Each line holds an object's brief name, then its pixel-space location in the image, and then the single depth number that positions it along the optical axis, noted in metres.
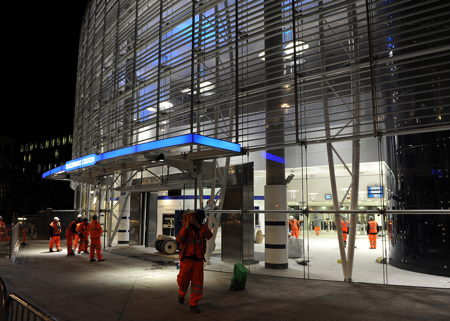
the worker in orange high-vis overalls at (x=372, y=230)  14.68
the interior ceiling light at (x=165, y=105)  18.52
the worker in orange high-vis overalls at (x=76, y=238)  17.19
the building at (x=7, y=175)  65.75
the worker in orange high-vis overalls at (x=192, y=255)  7.01
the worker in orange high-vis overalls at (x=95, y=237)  13.68
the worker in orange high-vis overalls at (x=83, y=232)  15.79
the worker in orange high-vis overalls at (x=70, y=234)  15.77
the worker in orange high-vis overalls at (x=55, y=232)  16.73
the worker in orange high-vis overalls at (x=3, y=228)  18.35
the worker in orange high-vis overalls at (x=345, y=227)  14.47
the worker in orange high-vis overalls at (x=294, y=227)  14.03
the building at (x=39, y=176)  62.84
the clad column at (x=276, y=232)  11.84
